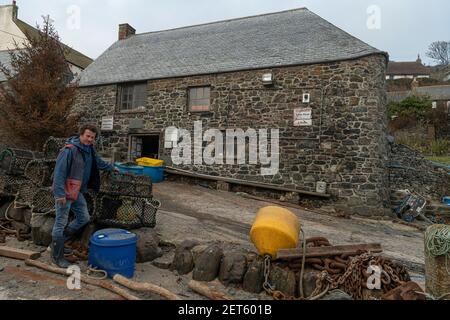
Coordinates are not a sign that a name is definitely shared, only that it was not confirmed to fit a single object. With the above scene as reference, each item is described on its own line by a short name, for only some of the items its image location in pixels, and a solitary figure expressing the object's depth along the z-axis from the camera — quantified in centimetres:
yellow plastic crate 1181
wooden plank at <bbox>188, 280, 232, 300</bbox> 373
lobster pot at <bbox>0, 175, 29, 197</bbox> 610
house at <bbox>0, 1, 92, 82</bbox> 2378
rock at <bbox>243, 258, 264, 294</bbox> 405
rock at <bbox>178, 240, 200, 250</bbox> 472
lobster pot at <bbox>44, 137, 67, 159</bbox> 617
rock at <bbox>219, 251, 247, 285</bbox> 418
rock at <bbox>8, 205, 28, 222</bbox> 573
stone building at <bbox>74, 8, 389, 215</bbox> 1021
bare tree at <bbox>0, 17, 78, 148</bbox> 1090
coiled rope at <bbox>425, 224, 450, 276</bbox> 381
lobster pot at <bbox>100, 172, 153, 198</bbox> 555
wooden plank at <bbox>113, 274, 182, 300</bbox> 365
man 421
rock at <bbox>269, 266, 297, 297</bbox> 393
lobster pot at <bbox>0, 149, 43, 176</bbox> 621
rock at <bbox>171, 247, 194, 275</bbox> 454
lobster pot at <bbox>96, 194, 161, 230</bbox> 522
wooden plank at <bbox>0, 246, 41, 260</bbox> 451
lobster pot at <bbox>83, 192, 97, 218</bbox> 514
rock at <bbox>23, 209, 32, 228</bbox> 559
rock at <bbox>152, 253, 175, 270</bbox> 470
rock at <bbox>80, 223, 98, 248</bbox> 503
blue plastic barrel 406
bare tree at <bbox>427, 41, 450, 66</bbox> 5856
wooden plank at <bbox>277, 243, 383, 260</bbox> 404
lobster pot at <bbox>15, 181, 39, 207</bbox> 573
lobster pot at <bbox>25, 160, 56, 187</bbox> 574
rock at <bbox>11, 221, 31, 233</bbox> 557
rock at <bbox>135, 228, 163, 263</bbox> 480
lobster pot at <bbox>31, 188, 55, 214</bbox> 524
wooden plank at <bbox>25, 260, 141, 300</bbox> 365
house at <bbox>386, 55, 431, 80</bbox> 5280
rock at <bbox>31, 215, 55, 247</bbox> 504
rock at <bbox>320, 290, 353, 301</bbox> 351
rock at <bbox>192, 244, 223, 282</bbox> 429
